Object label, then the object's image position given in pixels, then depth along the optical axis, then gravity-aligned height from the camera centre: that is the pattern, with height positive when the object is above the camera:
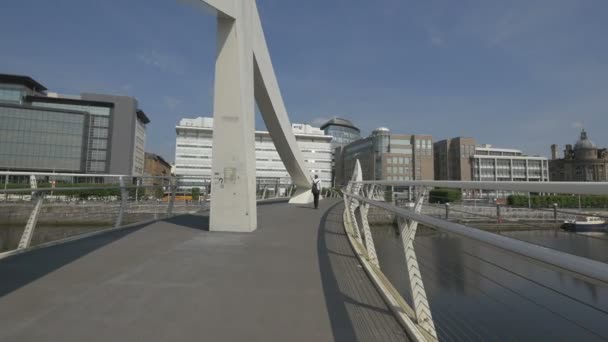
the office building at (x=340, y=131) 131.02 +26.80
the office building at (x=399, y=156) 76.50 +9.29
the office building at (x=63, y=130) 55.19 +11.07
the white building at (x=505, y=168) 76.19 +6.97
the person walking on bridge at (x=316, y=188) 12.00 +0.14
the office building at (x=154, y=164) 105.32 +9.36
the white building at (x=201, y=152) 67.06 +8.40
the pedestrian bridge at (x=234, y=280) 1.86 -0.84
